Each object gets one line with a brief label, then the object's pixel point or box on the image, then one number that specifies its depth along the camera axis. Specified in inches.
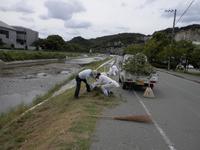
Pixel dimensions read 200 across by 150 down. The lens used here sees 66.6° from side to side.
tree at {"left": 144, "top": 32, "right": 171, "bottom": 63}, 1494.9
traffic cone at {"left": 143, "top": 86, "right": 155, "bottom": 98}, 312.4
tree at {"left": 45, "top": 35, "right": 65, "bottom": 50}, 2578.8
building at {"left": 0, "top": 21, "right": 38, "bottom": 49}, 2162.7
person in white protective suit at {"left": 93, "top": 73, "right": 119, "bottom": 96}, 279.5
